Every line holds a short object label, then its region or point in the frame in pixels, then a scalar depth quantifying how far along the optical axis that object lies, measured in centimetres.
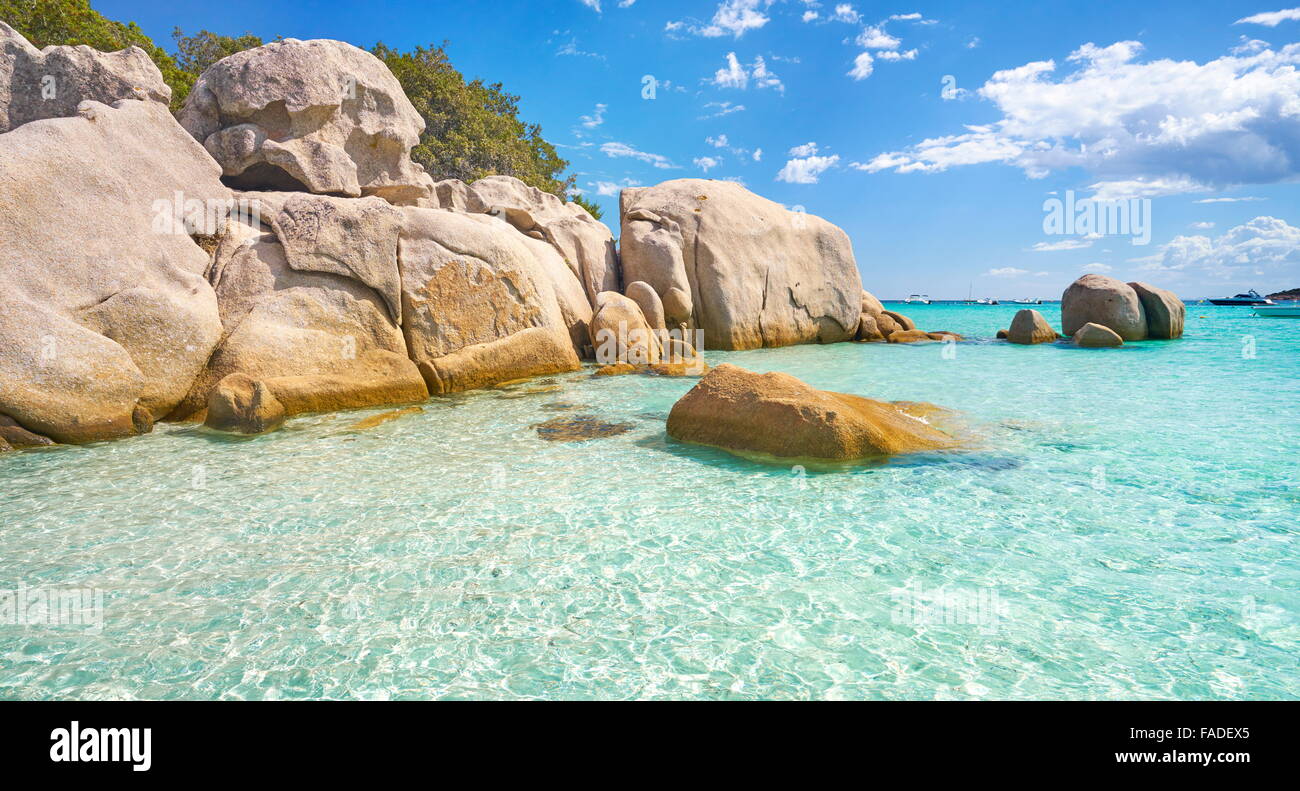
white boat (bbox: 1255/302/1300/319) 4844
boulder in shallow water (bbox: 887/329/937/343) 2445
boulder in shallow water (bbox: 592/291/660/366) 1457
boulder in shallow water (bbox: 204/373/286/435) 796
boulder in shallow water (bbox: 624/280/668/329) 1681
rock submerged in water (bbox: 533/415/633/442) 793
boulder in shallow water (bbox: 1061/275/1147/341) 2245
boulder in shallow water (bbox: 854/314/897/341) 2433
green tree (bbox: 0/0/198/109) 1938
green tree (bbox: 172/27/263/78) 2803
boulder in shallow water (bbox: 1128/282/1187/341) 2352
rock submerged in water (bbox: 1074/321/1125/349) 2052
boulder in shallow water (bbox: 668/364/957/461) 667
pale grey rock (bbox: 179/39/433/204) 1216
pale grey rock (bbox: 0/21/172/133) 1025
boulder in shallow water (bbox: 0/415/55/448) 698
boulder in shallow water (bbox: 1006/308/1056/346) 2292
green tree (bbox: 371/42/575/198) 2775
